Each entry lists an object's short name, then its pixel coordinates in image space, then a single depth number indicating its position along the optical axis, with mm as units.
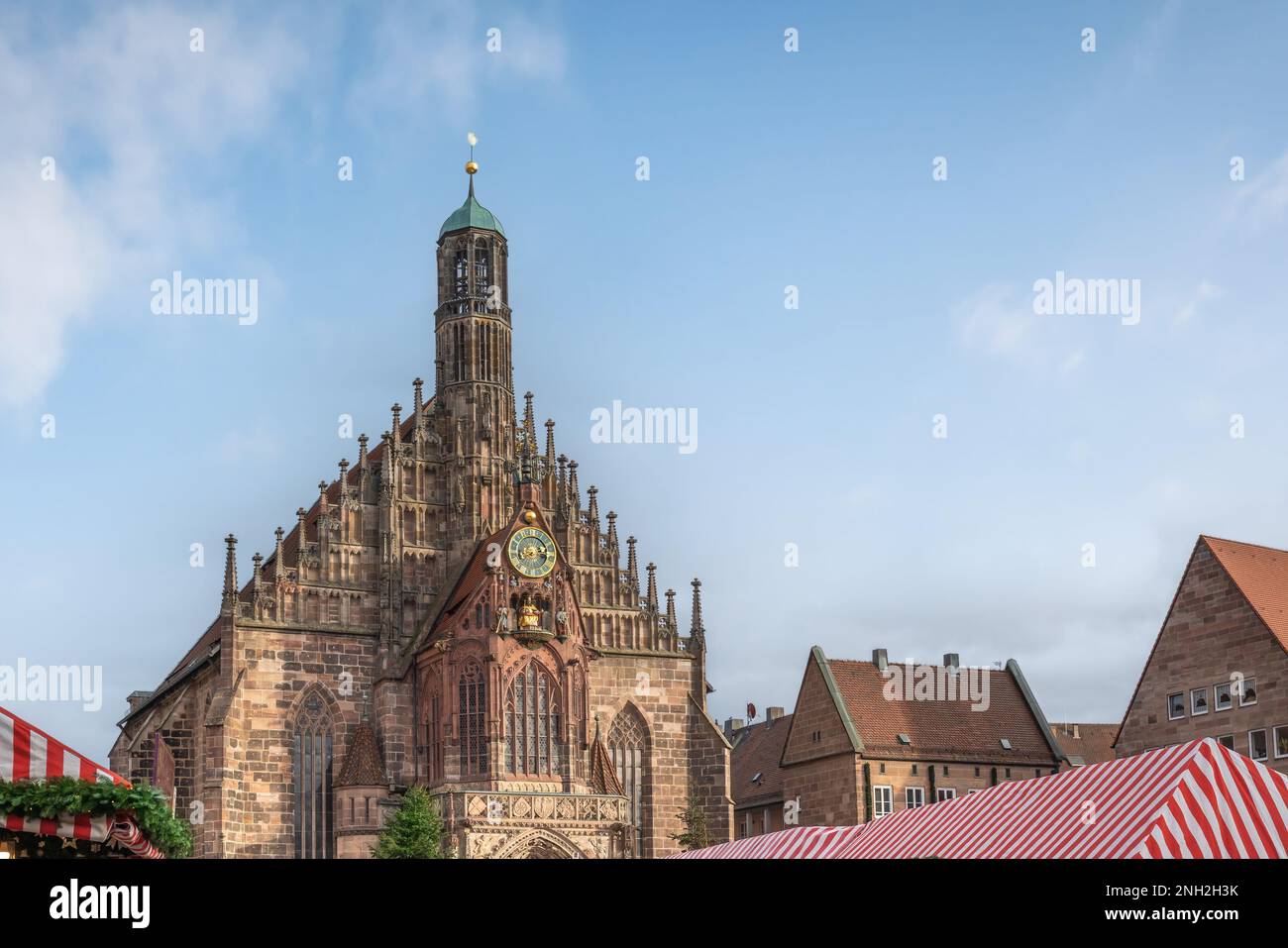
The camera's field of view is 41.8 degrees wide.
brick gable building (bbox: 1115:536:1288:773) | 49781
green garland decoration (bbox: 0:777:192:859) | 16609
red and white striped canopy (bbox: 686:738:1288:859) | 20328
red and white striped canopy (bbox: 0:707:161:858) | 16750
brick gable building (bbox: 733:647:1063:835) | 65625
